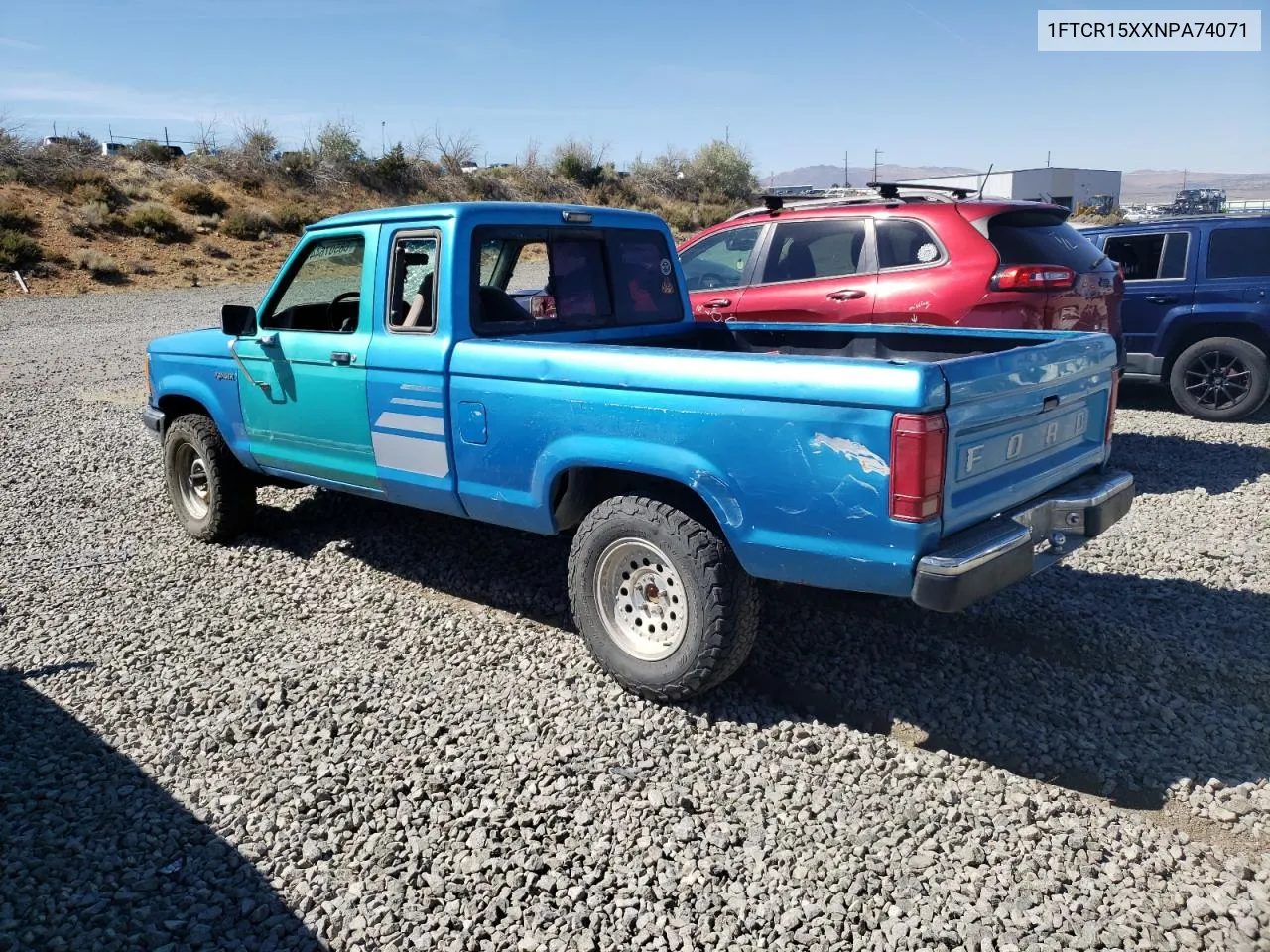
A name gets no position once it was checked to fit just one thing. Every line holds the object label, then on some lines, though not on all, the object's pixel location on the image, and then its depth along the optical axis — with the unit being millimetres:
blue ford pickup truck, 3309
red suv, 6438
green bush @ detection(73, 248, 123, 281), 25172
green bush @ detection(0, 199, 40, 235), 26453
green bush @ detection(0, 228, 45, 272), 24547
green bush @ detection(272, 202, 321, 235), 31500
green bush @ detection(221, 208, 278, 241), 30047
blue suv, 8594
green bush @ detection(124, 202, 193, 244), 28547
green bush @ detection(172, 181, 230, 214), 31188
